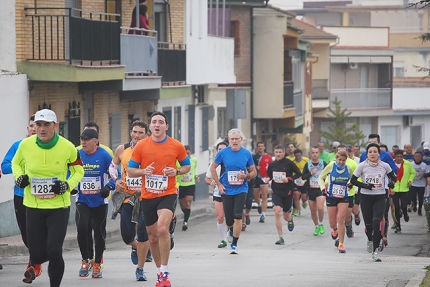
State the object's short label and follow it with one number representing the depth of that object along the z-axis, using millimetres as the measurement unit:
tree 54688
